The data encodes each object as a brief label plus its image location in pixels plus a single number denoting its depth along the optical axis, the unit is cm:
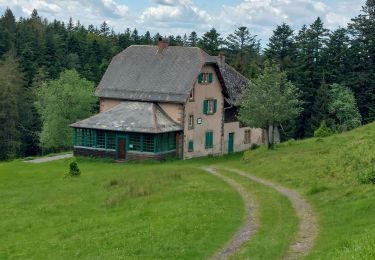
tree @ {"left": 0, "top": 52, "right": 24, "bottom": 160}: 8494
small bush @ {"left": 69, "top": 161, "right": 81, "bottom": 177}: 4384
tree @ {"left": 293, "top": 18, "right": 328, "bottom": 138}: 8094
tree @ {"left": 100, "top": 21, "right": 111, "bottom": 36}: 18284
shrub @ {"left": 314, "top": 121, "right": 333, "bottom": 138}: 5747
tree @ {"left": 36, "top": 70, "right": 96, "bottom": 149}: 7569
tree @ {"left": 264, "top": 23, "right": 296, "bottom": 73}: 8538
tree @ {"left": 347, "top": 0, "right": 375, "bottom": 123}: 7906
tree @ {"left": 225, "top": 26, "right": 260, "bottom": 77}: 10281
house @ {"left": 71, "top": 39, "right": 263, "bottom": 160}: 5419
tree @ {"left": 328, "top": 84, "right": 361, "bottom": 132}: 7506
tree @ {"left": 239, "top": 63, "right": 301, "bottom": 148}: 5075
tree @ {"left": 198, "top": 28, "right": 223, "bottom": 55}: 10038
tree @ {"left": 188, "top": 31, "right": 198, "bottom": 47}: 12694
